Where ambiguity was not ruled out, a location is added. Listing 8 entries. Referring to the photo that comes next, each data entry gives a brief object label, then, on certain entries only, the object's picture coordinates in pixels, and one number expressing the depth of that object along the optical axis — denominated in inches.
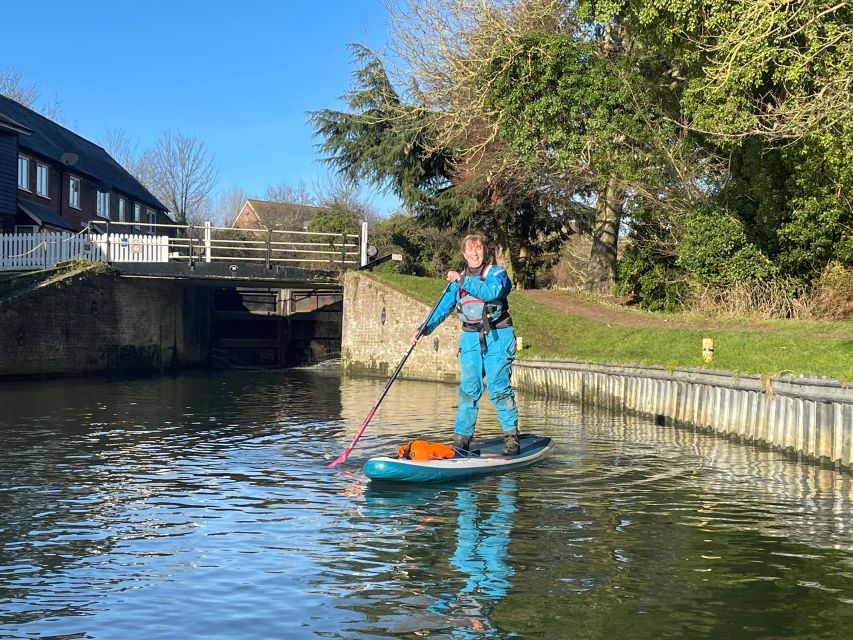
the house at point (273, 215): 2967.5
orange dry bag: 432.7
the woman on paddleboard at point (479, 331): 446.9
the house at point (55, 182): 1493.6
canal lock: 1604.3
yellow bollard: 730.8
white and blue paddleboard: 417.1
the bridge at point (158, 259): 1277.1
